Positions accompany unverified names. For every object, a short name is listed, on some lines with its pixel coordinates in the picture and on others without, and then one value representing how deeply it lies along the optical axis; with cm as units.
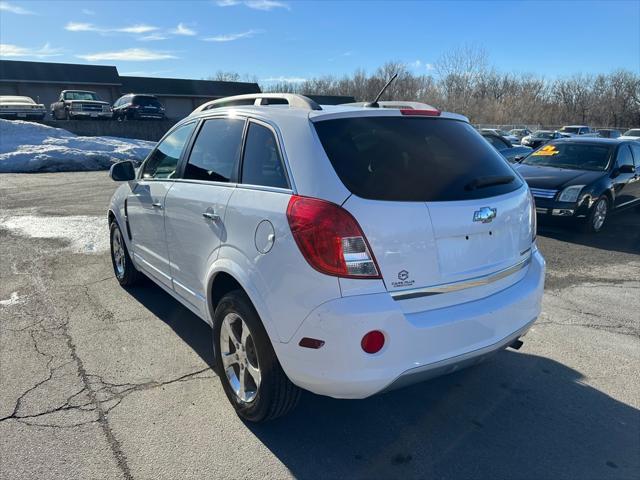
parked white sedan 2494
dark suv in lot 2858
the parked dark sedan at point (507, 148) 1449
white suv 240
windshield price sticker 956
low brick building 3859
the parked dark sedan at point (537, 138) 3260
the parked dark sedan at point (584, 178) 797
